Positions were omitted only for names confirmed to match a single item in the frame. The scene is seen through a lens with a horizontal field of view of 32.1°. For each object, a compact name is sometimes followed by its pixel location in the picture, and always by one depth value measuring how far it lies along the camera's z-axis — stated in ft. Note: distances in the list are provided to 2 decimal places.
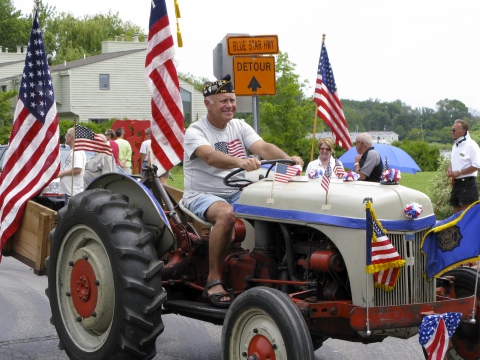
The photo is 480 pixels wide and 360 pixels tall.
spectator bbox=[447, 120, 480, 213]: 40.29
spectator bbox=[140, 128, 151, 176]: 54.52
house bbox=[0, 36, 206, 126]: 197.77
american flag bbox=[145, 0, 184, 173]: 30.76
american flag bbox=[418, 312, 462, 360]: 17.16
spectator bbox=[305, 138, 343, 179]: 34.94
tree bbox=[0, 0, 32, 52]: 287.69
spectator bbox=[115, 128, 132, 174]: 60.70
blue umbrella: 53.88
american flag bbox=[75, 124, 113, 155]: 33.27
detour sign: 40.27
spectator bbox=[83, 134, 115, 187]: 41.96
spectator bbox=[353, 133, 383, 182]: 37.32
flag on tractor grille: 16.89
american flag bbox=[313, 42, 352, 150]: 43.75
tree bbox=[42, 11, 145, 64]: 271.69
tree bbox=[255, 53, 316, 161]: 71.92
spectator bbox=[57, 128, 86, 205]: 37.58
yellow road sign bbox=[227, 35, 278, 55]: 40.27
